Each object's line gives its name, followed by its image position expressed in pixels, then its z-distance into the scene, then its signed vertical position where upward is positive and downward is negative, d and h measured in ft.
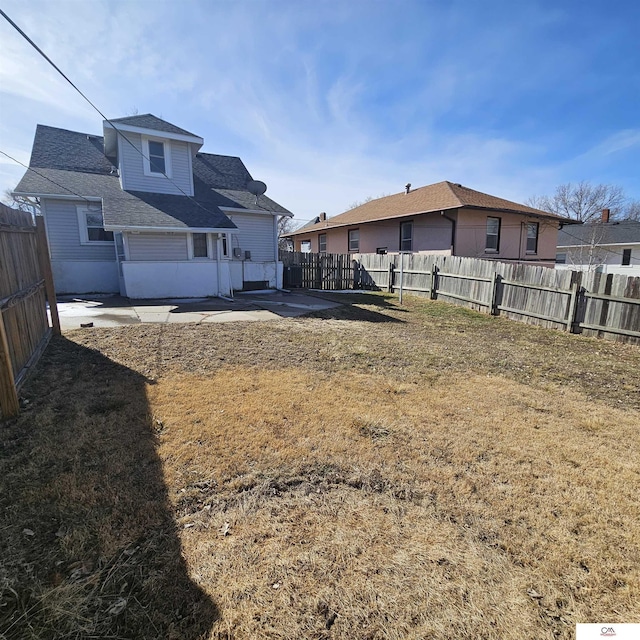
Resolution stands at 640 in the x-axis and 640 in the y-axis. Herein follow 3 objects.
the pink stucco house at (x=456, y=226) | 52.08 +3.66
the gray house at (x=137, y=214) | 37.55 +4.05
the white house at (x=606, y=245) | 81.35 +0.64
